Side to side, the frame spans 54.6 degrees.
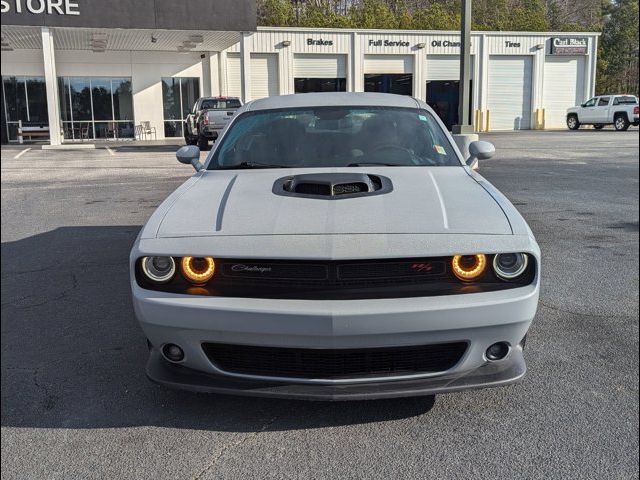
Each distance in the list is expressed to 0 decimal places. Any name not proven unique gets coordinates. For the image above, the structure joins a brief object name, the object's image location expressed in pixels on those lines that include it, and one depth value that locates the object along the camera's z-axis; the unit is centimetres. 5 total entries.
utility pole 1516
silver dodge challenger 248
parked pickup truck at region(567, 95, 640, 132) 2923
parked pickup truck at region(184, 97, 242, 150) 1825
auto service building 2195
